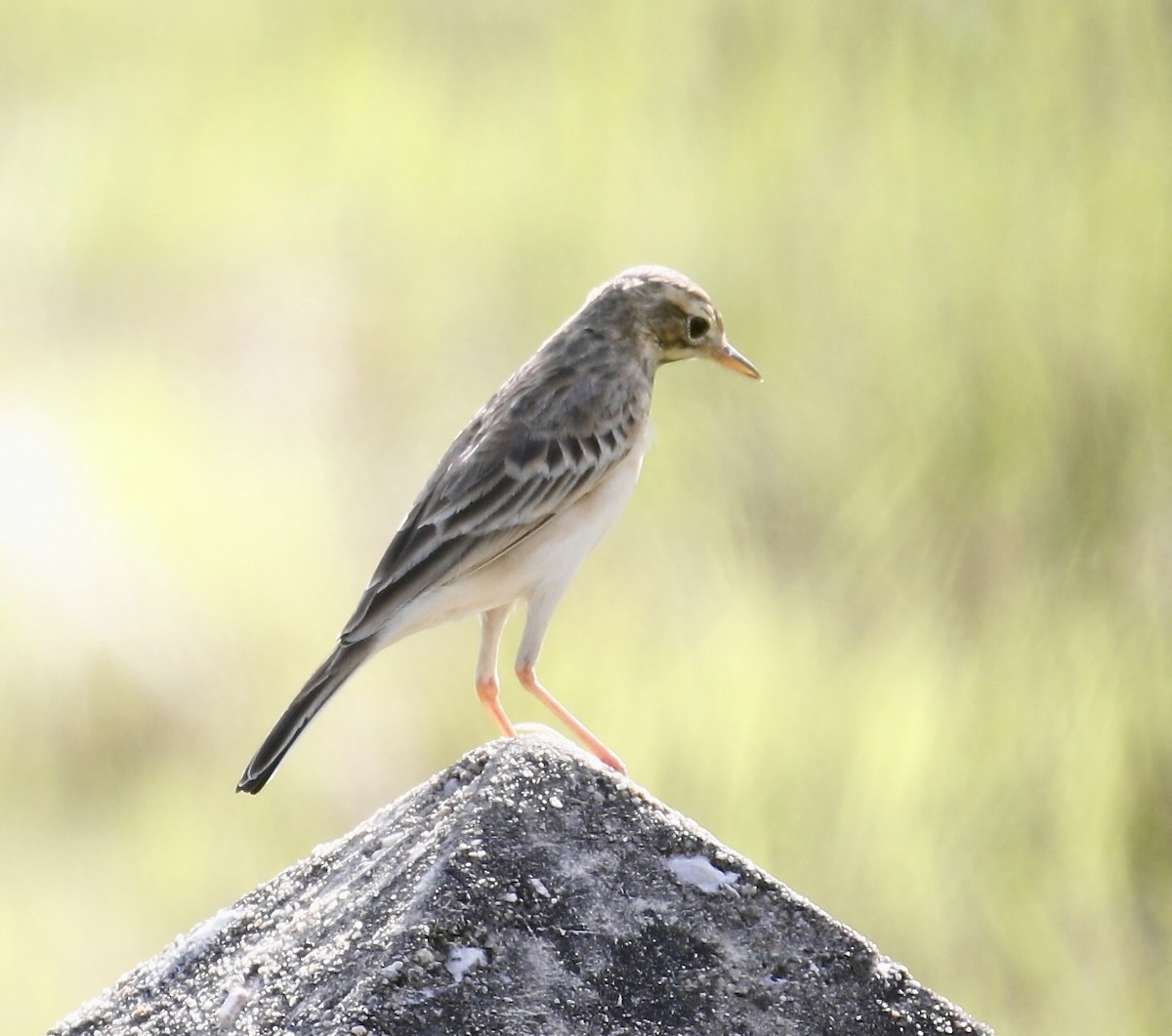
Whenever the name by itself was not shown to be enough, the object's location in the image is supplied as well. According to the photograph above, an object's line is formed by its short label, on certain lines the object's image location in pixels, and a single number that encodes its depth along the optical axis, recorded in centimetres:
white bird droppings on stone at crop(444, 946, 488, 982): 563
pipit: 827
